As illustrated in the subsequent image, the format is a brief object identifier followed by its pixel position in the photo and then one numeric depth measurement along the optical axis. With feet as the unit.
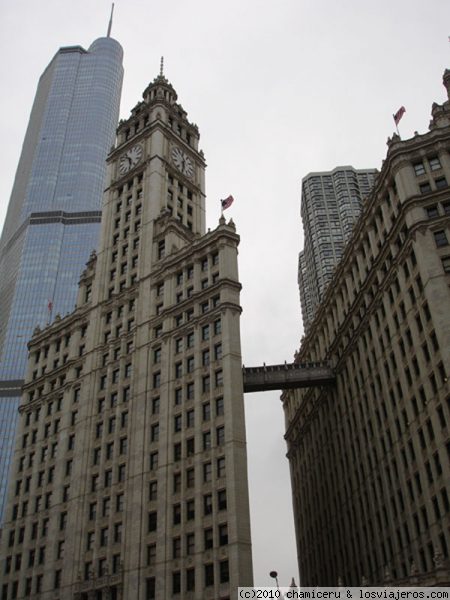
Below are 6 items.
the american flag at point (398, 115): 236.55
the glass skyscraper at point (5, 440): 608.19
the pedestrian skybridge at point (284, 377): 267.18
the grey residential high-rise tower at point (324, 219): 503.20
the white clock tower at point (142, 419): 212.64
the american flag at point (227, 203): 284.00
